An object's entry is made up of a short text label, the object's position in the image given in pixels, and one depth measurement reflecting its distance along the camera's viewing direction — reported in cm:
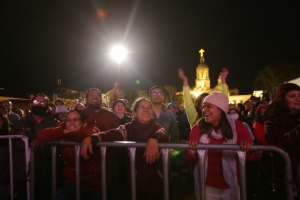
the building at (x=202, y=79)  9450
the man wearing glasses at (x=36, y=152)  429
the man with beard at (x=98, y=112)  488
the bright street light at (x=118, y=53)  1125
